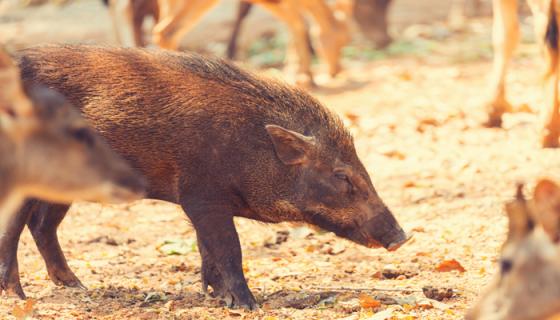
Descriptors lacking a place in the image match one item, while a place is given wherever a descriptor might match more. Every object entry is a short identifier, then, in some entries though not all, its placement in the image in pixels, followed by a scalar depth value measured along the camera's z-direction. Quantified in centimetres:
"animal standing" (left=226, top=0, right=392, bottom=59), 3387
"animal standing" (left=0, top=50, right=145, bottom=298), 900
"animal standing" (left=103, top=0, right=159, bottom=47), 2416
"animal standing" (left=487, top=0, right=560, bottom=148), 1862
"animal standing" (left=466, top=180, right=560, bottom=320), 812
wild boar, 1237
